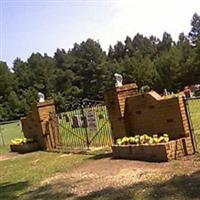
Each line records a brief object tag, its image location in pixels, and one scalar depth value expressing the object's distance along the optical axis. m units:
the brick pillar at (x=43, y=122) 13.26
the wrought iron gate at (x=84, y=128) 11.39
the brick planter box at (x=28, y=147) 13.57
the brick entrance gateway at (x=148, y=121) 7.81
